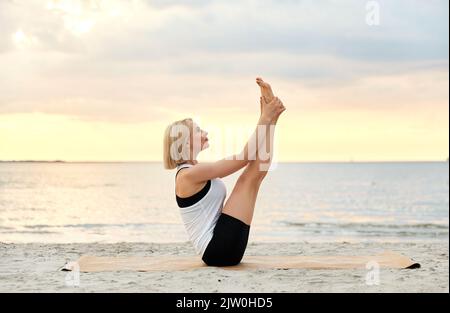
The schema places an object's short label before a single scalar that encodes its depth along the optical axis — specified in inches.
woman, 194.2
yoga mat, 220.1
